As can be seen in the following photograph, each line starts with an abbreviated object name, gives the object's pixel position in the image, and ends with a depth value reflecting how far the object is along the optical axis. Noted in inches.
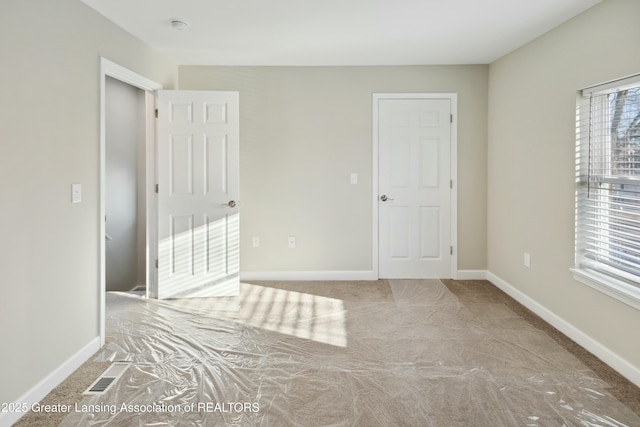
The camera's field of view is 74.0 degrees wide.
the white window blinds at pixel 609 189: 105.7
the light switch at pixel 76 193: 106.5
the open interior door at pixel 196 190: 163.9
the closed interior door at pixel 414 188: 188.4
